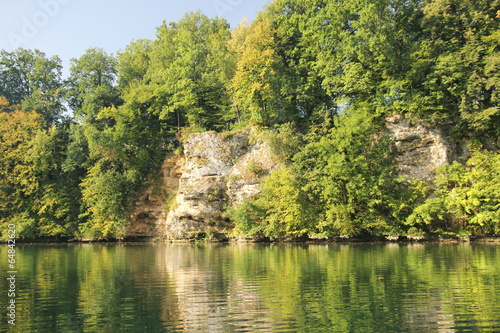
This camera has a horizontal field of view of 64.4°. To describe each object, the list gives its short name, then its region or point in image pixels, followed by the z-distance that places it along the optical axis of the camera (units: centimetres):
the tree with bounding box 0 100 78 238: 4469
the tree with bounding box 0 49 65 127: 5334
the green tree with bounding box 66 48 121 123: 4909
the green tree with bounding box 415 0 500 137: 3091
